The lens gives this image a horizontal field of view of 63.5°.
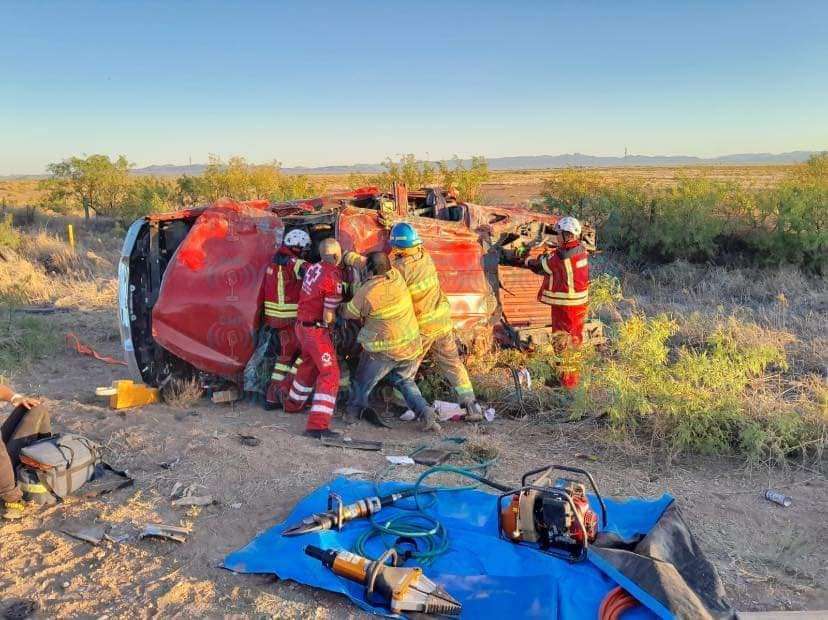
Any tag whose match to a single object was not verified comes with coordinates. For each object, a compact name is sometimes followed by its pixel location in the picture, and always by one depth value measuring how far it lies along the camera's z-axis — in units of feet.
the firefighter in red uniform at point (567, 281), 24.73
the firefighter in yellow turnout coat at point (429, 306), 21.53
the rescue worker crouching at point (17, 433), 14.80
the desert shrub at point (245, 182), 71.46
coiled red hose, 10.78
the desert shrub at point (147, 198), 68.80
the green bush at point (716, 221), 42.19
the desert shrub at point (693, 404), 17.90
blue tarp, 11.32
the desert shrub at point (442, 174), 55.31
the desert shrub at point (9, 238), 49.75
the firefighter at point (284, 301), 22.03
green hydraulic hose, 13.16
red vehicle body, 22.18
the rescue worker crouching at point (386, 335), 20.62
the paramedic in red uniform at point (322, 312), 21.01
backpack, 15.15
